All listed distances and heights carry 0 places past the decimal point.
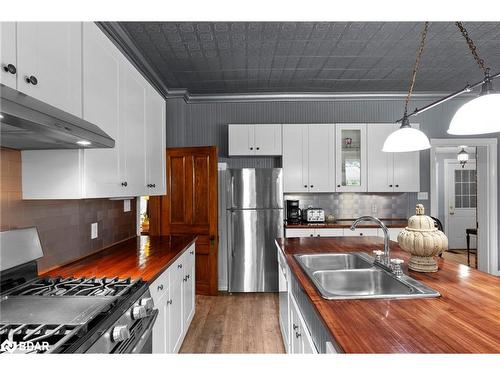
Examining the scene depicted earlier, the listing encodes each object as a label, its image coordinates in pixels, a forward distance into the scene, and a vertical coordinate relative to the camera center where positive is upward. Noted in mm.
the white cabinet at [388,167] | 4102 +265
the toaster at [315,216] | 4070 -392
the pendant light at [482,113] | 1274 +317
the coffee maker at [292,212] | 4100 -341
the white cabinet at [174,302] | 1854 -863
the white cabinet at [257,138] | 4078 +672
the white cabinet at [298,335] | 1340 -750
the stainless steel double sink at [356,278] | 1305 -504
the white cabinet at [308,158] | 4074 +394
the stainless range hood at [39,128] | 895 +214
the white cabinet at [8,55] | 995 +455
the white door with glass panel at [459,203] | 6574 -372
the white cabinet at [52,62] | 1111 +529
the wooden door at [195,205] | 3895 -224
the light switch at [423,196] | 4430 -144
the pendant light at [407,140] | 2002 +313
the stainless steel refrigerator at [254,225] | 3920 -492
